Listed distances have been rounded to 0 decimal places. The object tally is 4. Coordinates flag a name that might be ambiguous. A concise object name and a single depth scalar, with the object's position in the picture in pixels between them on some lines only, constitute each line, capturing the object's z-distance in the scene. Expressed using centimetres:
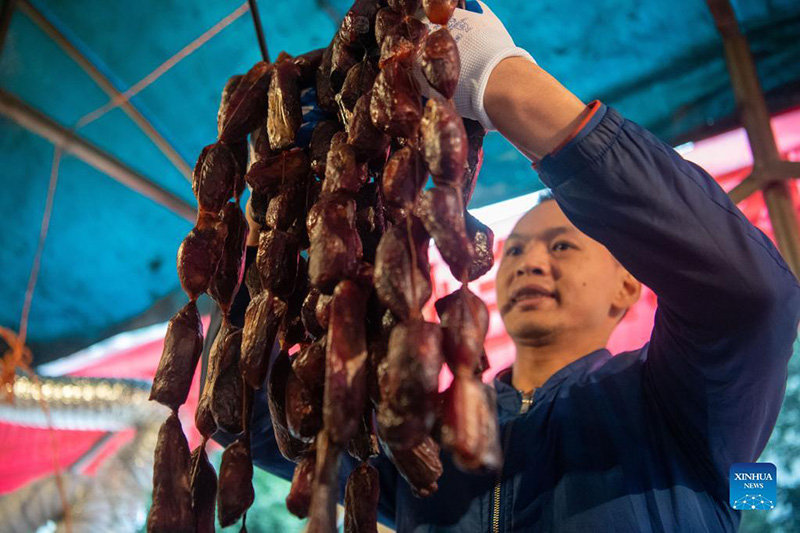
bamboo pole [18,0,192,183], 165
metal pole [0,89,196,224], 174
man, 68
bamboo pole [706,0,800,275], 146
